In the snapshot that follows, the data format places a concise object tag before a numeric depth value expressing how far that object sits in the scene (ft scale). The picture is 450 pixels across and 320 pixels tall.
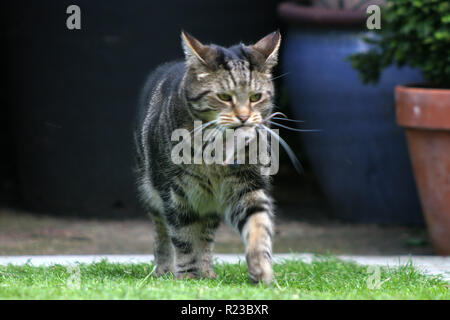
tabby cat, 20.98
